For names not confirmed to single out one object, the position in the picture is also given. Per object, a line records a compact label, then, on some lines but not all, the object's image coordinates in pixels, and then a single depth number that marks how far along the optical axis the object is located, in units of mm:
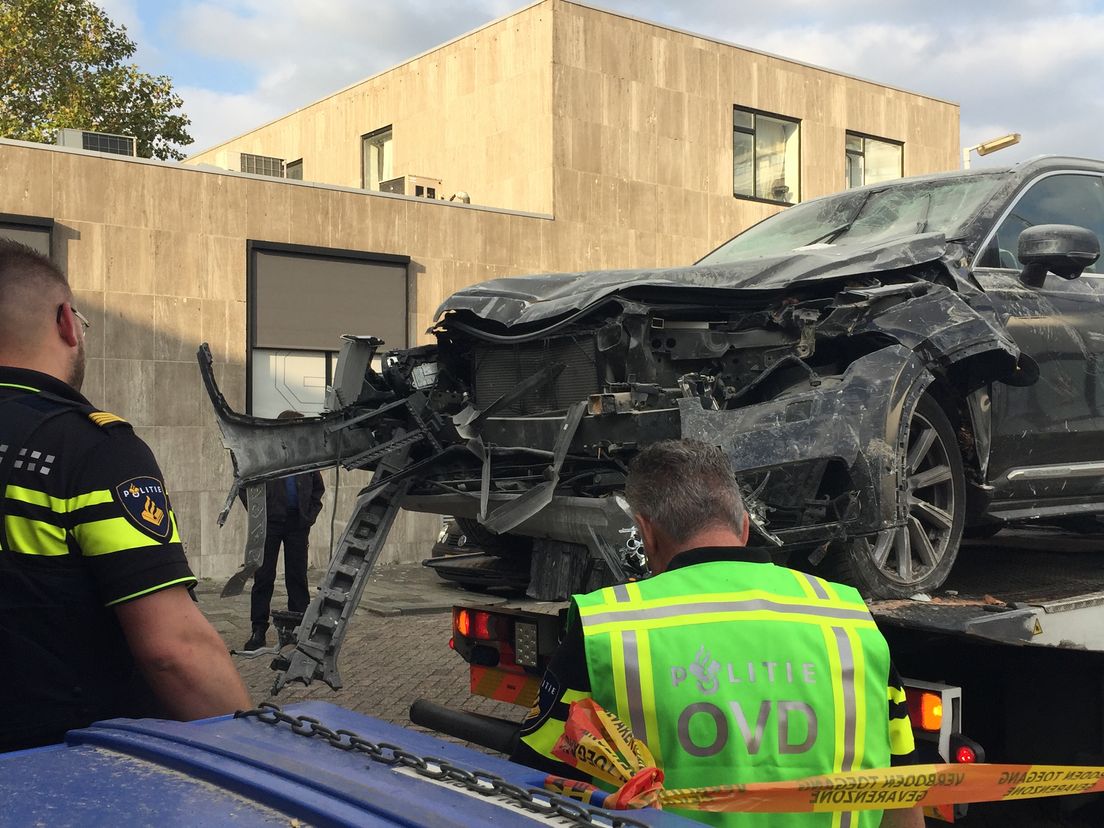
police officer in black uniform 2135
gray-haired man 2068
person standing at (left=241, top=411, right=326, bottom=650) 9133
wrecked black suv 4461
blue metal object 1419
